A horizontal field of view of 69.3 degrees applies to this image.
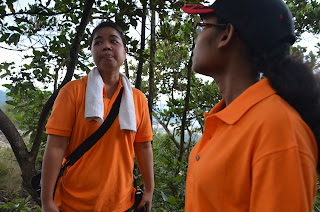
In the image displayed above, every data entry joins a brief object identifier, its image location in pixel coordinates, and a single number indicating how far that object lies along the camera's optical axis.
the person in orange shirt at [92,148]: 1.39
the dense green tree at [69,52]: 2.04
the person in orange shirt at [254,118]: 0.59
